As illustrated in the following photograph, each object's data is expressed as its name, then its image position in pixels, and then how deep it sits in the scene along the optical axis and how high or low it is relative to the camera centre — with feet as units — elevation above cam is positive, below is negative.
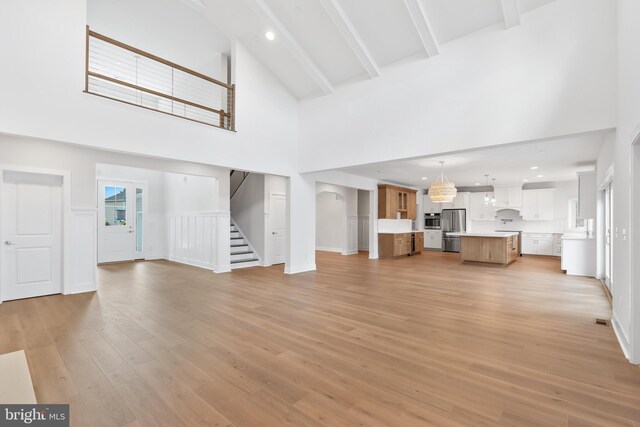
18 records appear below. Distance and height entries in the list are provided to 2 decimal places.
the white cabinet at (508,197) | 36.32 +2.12
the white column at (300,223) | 23.58 -0.79
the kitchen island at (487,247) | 27.27 -3.13
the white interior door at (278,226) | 27.73 -1.13
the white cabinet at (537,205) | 34.58 +1.10
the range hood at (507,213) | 37.44 +0.15
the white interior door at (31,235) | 15.46 -1.16
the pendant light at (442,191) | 23.83 +1.83
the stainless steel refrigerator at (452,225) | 39.13 -1.47
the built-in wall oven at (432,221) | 41.29 -0.97
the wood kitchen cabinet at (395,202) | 33.63 +1.41
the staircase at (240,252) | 26.07 -3.54
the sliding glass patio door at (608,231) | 17.61 -1.01
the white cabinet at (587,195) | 22.20 +1.46
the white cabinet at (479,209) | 37.99 +0.66
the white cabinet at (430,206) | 41.29 +1.12
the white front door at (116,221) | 28.22 -0.75
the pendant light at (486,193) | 32.14 +2.69
